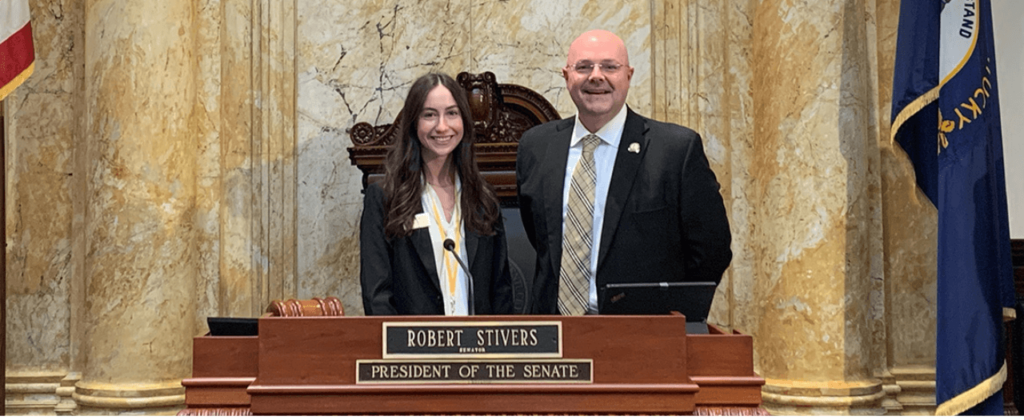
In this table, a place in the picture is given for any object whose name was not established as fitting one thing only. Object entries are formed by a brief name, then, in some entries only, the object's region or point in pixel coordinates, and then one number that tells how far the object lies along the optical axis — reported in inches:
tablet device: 80.8
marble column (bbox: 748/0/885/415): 176.4
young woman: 108.2
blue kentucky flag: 153.2
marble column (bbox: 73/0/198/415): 175.0
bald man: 100.1
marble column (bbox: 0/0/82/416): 189.3
